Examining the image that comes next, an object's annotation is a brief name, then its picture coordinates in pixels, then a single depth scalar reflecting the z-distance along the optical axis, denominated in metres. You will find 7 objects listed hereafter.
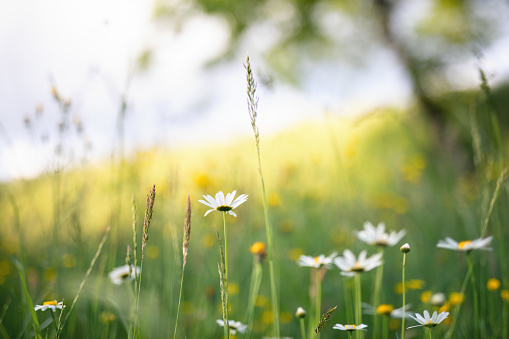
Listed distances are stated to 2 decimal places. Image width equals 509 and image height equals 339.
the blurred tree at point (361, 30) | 4.46
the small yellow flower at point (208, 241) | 1.92
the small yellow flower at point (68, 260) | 1.82
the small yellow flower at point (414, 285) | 1.40
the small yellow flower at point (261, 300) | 1.56
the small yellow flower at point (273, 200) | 2.01
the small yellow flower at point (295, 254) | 2.00
